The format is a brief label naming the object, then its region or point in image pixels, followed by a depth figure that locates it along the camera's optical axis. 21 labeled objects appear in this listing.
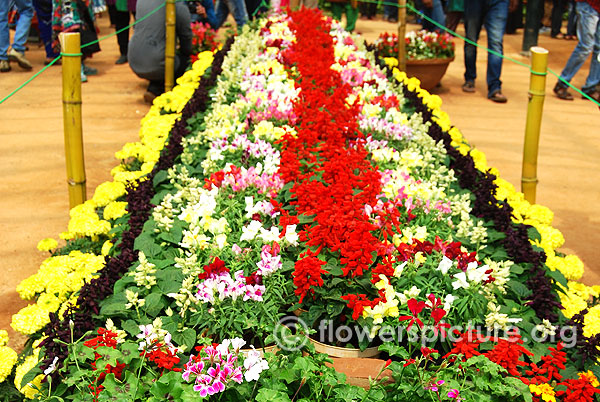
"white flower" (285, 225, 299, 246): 3.00
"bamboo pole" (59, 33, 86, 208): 4.21
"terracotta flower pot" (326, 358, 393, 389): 2.46
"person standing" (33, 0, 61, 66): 8.69
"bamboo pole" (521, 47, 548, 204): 4.32
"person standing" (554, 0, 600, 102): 8.17
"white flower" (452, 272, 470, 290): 2.70
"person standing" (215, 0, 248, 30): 9.77
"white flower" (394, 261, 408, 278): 2.81
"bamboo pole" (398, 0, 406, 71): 7.88
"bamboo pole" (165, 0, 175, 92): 6.96
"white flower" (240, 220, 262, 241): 3.06
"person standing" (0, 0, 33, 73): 8.84
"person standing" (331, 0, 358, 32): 11.52
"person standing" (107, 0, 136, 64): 9.56
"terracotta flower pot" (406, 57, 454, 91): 8.34
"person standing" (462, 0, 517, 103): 8.23
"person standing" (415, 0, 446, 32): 10.01
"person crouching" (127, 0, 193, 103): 7.12
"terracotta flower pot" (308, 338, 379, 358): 2.67
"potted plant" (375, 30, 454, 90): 8.31
